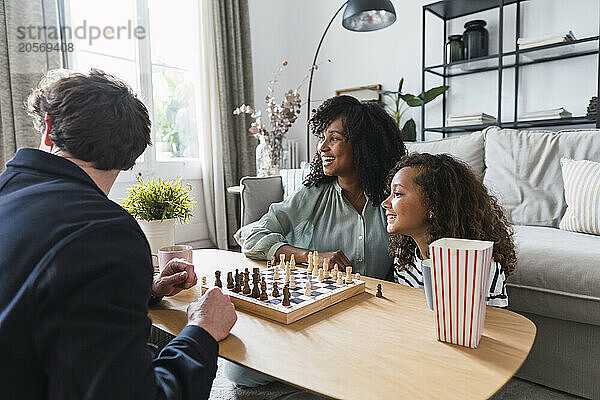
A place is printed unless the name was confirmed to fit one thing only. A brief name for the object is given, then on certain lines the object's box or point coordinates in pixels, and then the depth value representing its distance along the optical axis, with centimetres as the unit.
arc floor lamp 253
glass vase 318
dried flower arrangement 312
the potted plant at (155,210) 148
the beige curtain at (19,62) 269
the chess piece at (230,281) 107
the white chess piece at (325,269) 115
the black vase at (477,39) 315
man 53
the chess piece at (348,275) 111
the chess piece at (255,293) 101
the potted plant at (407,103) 332
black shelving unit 285
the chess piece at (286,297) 95
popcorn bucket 75
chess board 93
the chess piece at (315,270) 119
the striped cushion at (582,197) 184
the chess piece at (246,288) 103
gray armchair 244
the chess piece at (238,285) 105
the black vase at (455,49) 324
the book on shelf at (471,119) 305
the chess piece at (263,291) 99
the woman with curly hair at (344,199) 145
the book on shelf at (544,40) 273
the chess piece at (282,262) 123
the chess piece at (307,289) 101
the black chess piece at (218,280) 110
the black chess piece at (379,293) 108
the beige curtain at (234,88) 384
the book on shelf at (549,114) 281
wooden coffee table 66
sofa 148
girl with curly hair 115
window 322
